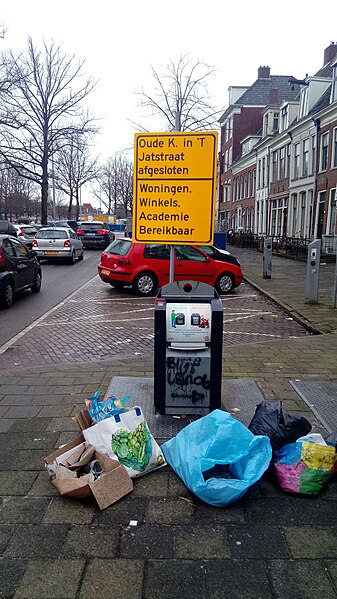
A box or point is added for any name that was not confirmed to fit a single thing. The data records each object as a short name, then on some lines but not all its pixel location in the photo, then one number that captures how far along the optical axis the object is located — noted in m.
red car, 12.02
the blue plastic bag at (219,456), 2.89
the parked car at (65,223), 38.42
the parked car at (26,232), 23.62
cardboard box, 2.91
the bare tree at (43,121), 33.38
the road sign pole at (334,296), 9.98
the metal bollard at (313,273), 10.65
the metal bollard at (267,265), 16.20
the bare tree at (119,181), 67.75
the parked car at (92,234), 30.23
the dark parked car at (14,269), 9.95
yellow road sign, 4.36
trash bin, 3.99
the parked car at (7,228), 23.76
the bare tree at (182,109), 25.53
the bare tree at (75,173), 56.44
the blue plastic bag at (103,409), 3.40
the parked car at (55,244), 20.08
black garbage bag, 3.36
